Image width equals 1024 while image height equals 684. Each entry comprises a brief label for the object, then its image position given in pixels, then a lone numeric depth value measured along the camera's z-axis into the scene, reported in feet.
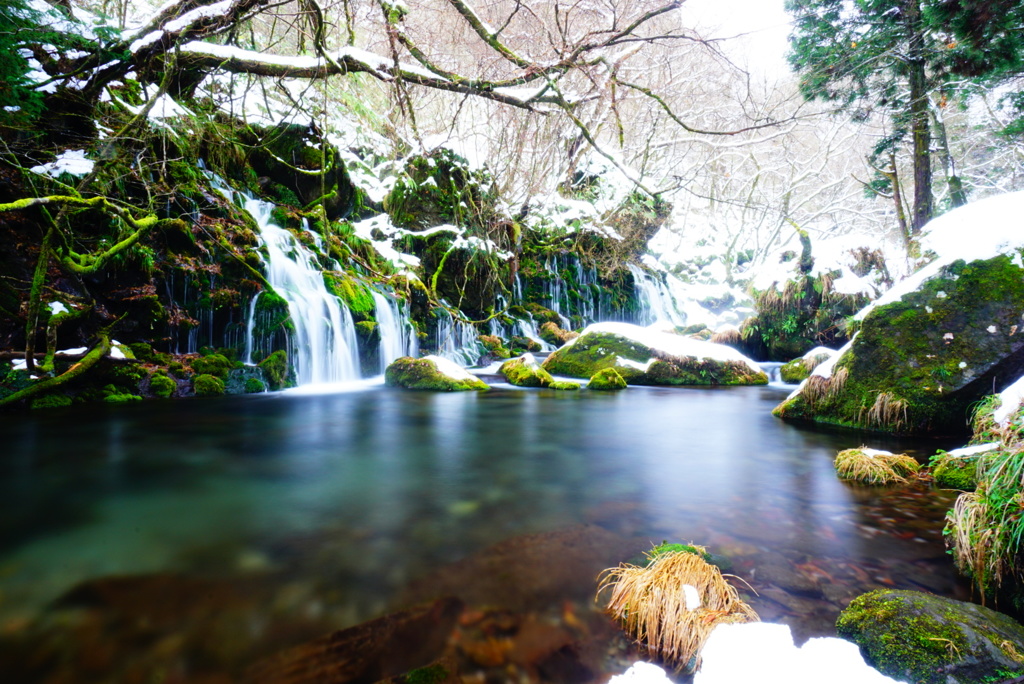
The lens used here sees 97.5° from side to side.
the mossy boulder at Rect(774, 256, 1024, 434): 15.40
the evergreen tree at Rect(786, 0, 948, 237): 26.48
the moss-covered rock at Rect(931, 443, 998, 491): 11.15
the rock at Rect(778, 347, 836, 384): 33.30
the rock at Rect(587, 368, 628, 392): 32.12
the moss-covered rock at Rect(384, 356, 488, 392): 30.42
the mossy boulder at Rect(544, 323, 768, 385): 34.40
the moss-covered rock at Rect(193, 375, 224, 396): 25.82
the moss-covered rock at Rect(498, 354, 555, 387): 33.37
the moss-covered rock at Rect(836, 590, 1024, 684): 4.95
